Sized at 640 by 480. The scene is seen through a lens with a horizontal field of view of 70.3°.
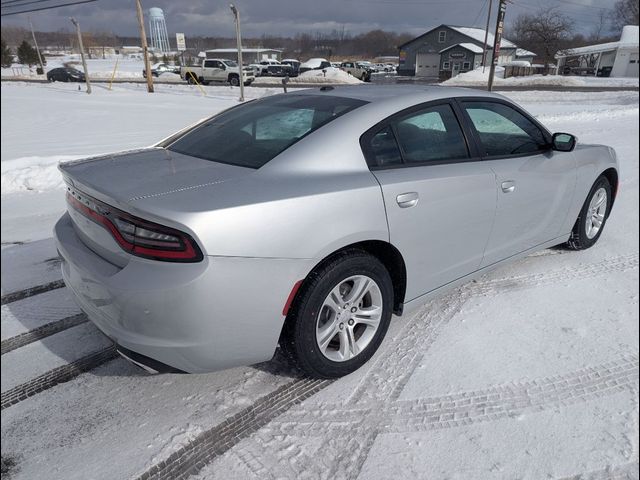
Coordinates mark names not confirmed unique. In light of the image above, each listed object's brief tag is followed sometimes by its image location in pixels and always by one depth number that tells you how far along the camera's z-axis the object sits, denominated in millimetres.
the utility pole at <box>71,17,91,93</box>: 23516
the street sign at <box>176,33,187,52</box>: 13388
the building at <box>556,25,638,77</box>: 41844
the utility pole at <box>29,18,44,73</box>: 34441
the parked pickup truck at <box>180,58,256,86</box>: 30547
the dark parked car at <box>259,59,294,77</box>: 26219
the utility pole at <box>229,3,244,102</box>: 14581
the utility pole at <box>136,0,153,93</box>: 16006
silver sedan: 1886
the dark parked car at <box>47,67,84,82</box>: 34000
